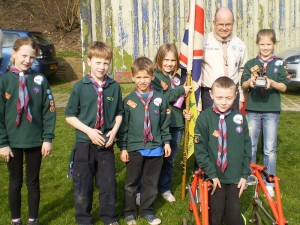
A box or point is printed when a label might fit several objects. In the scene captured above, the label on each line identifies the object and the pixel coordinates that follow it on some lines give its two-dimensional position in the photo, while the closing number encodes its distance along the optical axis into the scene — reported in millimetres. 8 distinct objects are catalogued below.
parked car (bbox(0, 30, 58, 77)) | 13000
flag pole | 4719
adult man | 4891
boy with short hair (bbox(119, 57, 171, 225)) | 4199
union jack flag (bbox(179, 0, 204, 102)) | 4867
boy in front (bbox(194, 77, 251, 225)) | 3709
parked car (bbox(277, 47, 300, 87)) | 11070
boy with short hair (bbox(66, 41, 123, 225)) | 3928
